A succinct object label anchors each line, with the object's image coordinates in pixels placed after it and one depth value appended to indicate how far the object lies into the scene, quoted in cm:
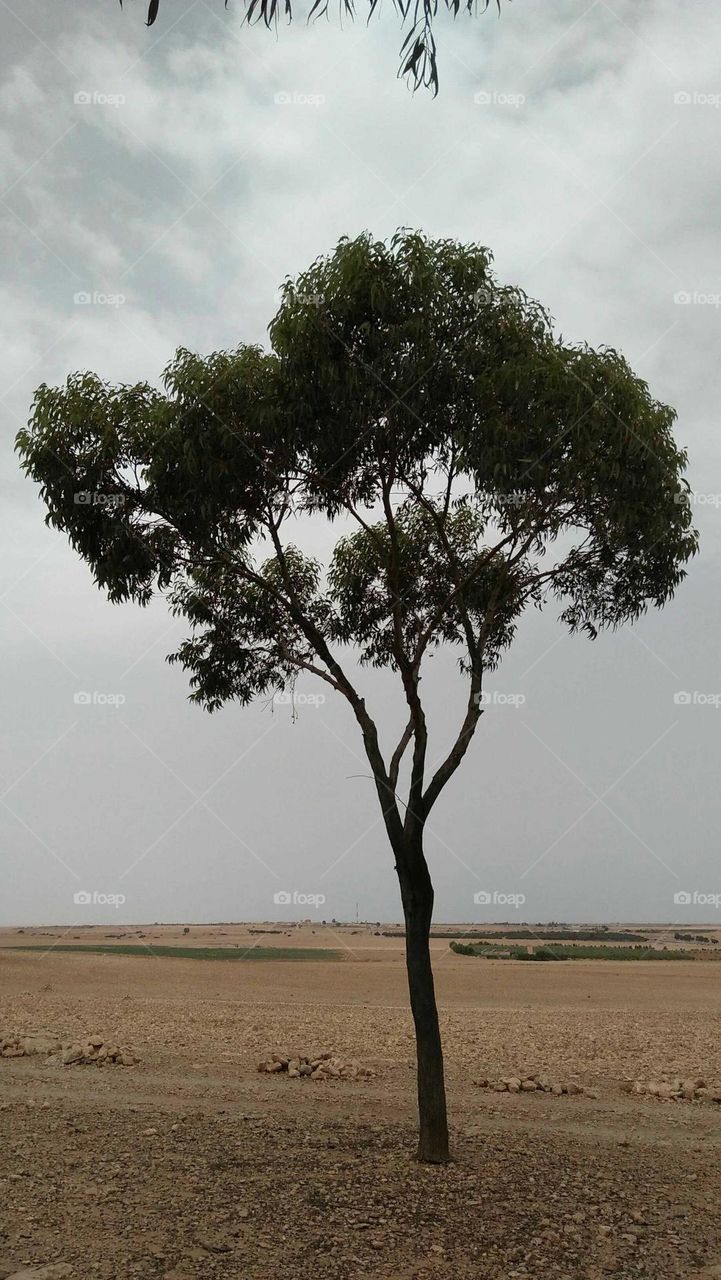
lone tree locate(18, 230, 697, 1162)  1062
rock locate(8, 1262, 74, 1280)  755
